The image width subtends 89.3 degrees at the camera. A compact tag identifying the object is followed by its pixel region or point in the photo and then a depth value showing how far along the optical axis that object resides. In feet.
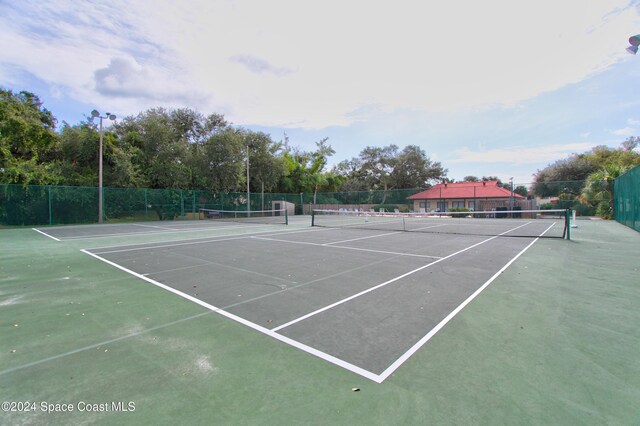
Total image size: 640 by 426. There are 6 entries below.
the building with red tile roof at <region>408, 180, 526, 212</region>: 121.90
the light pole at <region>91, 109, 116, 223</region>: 71.00
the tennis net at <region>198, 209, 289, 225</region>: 96.63
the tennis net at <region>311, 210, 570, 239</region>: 48.89
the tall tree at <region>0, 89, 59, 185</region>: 70.90
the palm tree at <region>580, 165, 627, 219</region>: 75.36
